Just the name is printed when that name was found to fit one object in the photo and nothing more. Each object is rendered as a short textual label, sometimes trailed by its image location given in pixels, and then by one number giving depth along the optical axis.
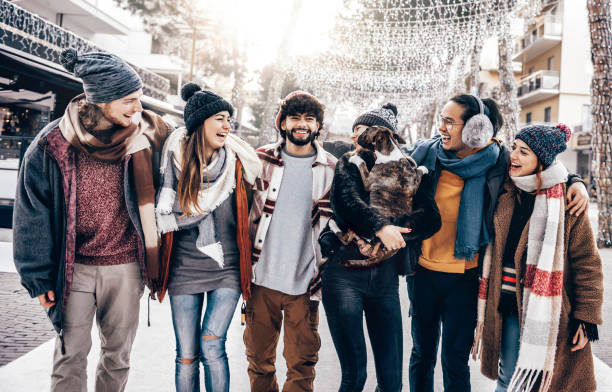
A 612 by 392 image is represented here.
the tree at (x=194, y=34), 20.59
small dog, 2.55
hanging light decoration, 9.47
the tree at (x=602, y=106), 9.84
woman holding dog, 2.58
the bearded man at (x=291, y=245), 2.85
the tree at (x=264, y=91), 16.70
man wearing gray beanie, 2.40
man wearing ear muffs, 2.76
